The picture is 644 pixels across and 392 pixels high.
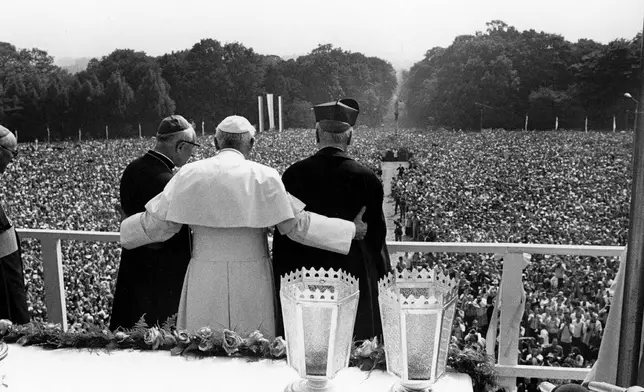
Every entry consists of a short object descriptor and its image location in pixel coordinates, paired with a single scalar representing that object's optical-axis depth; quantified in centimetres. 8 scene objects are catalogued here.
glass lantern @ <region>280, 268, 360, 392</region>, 122
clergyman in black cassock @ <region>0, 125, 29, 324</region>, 290
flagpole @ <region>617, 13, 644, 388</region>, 184
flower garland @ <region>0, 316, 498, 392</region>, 157
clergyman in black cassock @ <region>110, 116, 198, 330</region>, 304
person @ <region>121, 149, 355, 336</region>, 245
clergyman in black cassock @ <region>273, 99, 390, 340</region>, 281
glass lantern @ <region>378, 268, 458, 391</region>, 120
